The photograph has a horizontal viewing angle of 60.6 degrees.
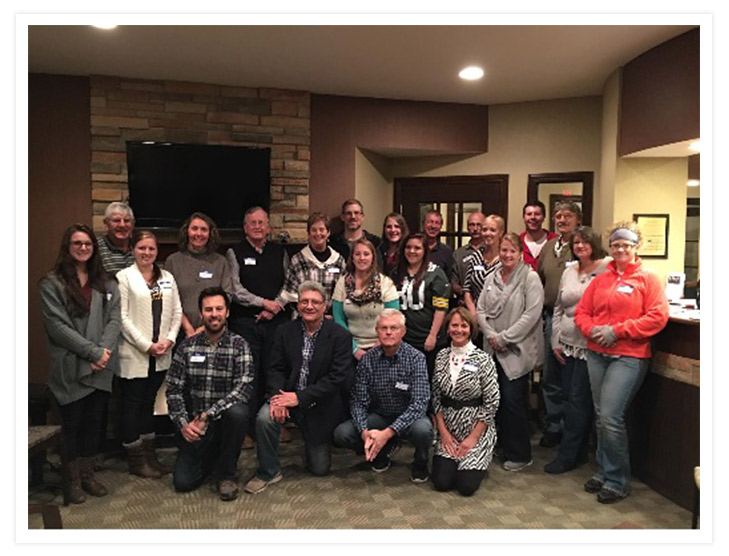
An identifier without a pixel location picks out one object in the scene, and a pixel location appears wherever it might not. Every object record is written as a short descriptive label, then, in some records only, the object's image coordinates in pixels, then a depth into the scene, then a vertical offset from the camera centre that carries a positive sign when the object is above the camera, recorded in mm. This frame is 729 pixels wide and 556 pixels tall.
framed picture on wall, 4660 +266
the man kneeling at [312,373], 3330 -572
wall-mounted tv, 4848 +681
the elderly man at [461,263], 4141 +35
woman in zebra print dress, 3203 -734
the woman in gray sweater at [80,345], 3059 -391
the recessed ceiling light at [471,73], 4617 +1481
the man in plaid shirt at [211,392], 3178 -646
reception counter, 2969 -740
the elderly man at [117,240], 3502 +155
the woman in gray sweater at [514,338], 3498 -393
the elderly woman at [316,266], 3887 +11
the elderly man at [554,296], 3850 -173
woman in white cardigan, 3332 -427
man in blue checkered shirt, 3297 -715
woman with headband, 3007 -327
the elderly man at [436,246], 4051 +143
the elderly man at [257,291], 3887 -150
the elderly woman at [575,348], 3375 -444
